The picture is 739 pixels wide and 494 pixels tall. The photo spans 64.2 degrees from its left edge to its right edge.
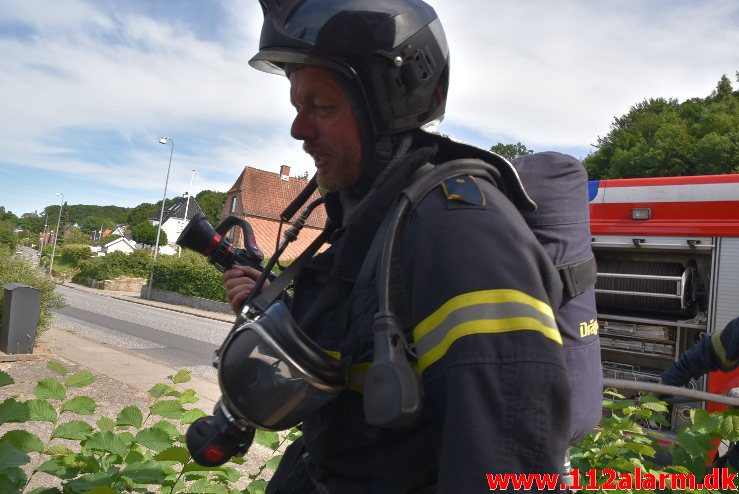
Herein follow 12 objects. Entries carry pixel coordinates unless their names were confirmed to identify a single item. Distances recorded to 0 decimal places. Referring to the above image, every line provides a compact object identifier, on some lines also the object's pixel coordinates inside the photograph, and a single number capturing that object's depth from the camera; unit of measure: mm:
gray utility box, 8797
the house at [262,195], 44438
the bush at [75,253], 51019
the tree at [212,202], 82131
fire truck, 5141
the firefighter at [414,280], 937
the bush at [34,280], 10305
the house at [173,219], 74312
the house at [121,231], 94438
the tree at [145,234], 63688
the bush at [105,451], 1472
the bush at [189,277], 28594
